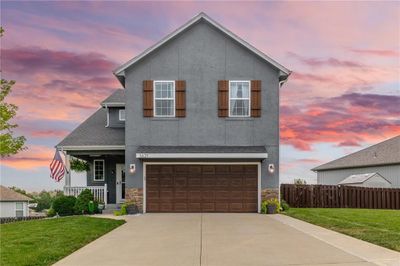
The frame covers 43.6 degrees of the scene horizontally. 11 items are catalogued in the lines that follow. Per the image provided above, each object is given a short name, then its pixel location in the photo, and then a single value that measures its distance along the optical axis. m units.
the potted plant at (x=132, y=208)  21.95
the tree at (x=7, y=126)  21.34
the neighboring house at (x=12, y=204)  46.19
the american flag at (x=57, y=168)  22.94
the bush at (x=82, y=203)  22.59
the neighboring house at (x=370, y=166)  33.65
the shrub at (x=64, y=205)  22.62
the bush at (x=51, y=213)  23.00
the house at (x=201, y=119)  22.64
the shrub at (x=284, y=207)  23.56
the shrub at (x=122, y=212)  21.85
